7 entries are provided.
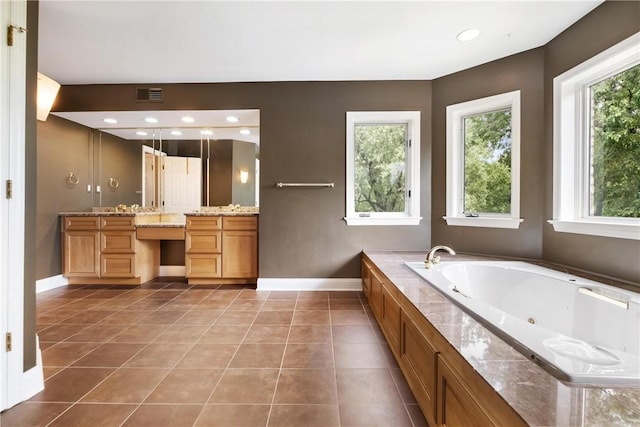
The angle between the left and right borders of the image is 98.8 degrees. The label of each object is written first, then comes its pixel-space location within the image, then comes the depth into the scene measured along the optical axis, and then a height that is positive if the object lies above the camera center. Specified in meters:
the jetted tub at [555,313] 0.84 -0.49
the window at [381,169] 3.28 +0.50
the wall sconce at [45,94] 1.78 +0.77
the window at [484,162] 2.62 +0.50
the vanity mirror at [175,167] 3.85 +0.60
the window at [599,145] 1.82 +0.49
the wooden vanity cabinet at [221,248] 3.35 -0.47
